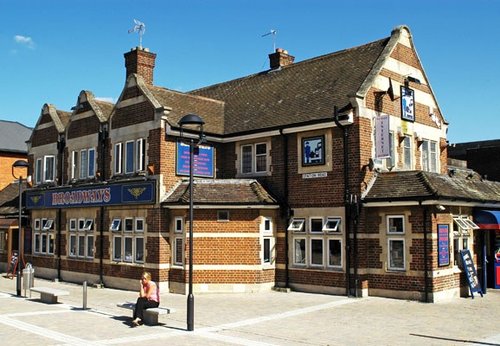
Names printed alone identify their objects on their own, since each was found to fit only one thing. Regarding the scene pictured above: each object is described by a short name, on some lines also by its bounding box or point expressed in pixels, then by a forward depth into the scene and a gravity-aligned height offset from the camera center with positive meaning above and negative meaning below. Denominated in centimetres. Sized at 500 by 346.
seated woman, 1394 -219
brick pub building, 1792 +94
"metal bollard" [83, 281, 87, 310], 1631 -247
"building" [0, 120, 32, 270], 2905 +215
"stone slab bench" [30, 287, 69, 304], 1778 -264
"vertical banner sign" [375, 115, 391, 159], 1872 +265
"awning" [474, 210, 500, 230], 1873 -19
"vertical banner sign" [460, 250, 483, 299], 1791 -195
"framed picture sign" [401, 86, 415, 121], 2084 +429
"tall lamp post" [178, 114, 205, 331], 1299 -71
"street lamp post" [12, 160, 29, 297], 1998 +109
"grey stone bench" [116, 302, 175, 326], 1377 -255
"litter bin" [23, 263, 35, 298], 1969 -236
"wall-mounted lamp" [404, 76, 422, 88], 2116 +524
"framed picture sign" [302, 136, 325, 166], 1961 +232
